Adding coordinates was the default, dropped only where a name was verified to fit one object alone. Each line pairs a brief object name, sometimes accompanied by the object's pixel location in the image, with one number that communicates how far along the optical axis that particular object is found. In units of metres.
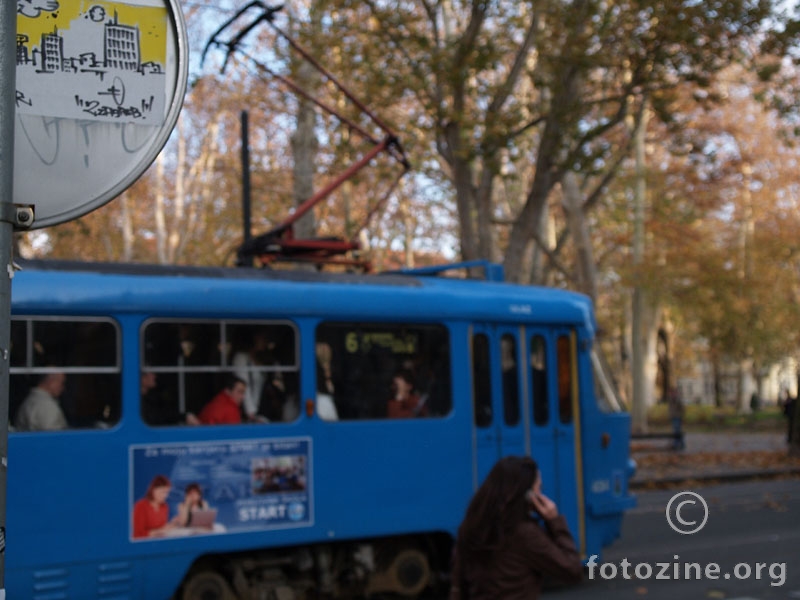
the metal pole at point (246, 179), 14.05
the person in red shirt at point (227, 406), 8.04
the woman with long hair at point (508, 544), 4.46
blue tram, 7.42
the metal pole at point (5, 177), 2.21
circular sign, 2.44
